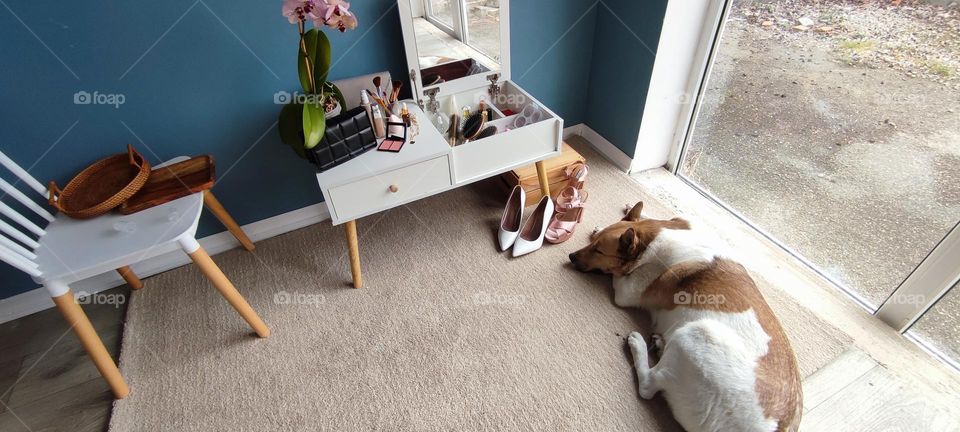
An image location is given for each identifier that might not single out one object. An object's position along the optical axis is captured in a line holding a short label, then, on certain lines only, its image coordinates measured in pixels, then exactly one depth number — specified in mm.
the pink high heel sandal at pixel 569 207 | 1773
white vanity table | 1379
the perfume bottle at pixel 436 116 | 1695
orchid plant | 1179
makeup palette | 1449
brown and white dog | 1058
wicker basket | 1260
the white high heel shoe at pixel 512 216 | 1741
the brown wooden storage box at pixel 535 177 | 1894
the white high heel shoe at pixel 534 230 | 1717
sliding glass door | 1301
